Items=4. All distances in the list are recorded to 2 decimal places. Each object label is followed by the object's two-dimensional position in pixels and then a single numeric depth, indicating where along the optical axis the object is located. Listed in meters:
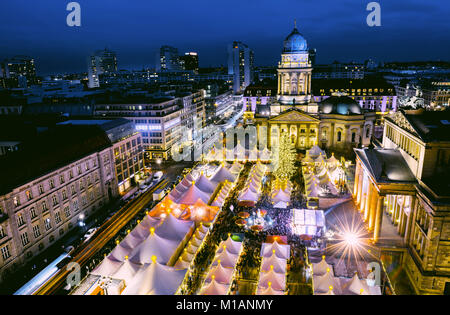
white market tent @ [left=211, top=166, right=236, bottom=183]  51.78
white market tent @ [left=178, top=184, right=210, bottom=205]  43.72
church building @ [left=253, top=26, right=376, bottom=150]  81.06
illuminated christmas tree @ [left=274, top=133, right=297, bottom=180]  55.72
